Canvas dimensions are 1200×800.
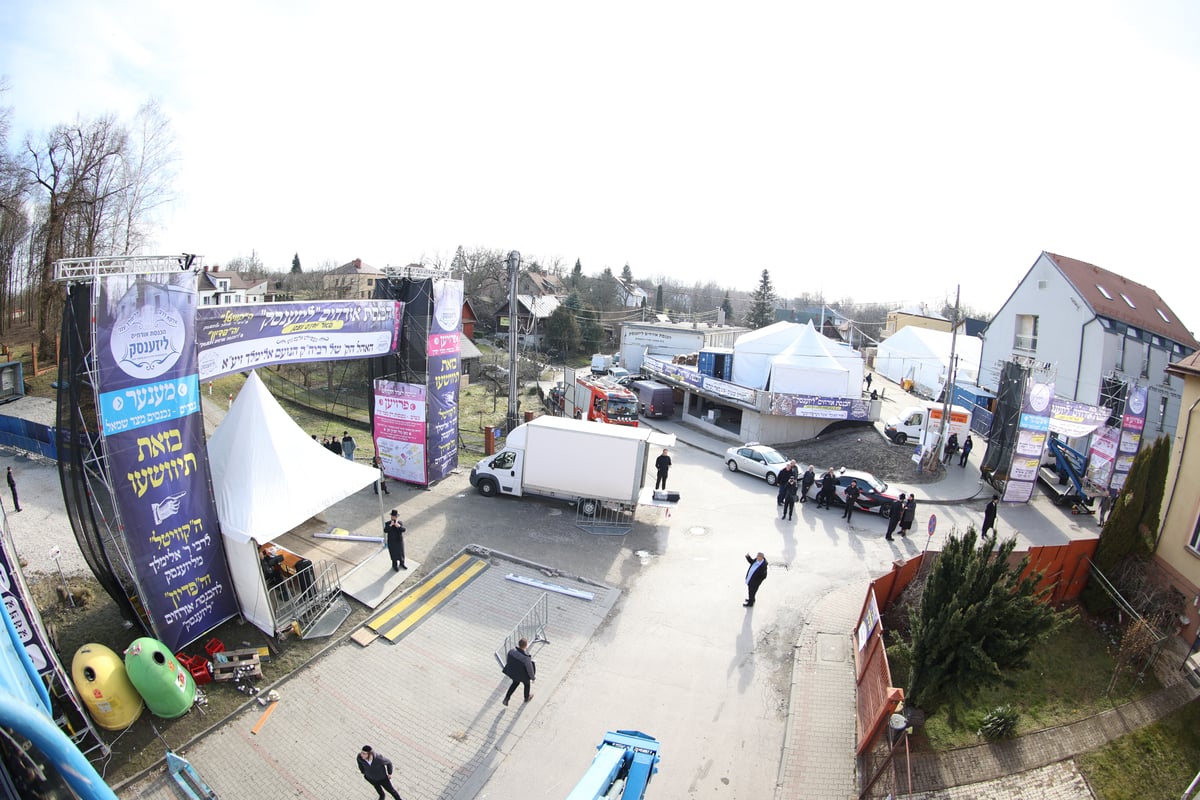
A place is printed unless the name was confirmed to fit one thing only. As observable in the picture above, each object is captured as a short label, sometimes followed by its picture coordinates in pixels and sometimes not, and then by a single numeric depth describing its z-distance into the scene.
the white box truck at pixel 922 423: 22.48
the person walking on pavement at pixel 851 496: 16.91
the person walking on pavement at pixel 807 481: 17.67
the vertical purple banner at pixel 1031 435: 18.20
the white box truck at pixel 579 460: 15.24
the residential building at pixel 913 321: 59.91
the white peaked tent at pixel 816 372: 25.36
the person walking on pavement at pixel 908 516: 15.95
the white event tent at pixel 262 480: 10.21
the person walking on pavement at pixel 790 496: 16.75
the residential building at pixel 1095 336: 24.91
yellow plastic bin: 8.07
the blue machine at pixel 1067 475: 19.02
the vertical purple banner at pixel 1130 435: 18.92
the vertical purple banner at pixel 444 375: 16.89
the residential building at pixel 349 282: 47.72
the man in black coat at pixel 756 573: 11.80
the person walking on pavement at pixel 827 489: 17.53
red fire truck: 25.58
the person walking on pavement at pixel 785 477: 16.91
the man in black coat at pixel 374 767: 6.97
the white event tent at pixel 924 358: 38.75
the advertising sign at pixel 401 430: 17.14
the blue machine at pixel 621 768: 5.31
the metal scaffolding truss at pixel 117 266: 8.02
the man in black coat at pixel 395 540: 12.40
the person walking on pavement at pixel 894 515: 15.59
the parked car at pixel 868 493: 17.20
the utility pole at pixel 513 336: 18.33
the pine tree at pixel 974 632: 8.09
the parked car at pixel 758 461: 20.05
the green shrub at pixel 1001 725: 8.50
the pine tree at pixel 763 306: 70.31
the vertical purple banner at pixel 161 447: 8.47
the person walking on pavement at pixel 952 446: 22.47
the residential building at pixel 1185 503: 11.87
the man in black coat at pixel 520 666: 8.84
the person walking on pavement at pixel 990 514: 15.73
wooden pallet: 9.38
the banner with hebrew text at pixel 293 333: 11.89
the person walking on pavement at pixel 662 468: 17.92
